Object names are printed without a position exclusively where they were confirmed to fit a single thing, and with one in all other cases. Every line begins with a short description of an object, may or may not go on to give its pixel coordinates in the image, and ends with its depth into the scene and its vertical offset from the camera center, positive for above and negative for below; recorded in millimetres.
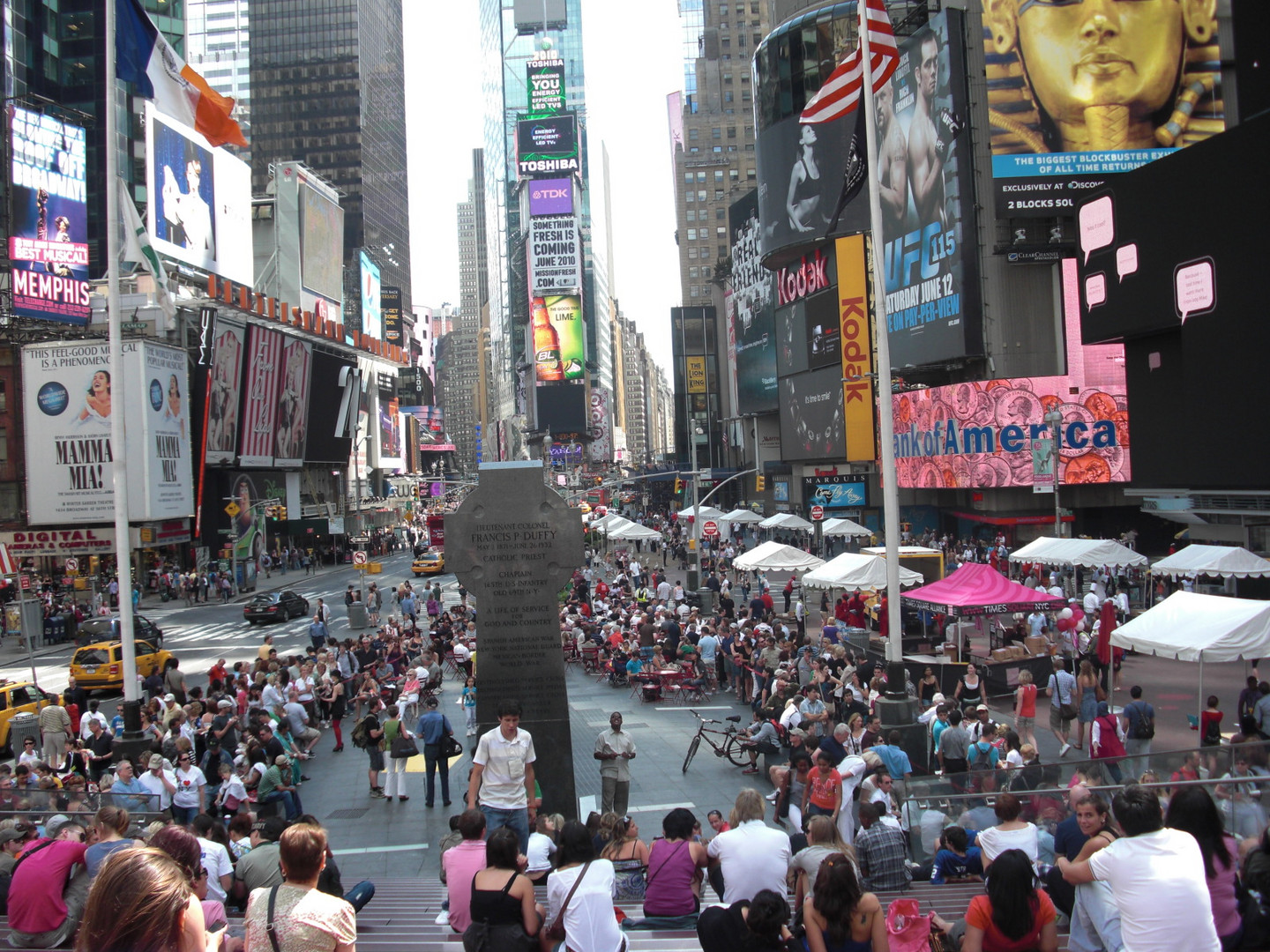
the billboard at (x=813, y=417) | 59562 +3447
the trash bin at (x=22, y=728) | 16797 -4015
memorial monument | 11812 -1149
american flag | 12531 +5201
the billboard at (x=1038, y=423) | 41062 +1699
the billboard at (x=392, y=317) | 125000 +21664
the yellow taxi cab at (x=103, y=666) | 22641 -3979
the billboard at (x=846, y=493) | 57281 -1448
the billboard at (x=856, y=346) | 56719 +7226
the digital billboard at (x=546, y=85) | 159500 +65111
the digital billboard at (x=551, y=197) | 152250 +44310
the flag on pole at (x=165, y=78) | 13750 +6333
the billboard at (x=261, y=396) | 55094 +5506
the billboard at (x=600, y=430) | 164875 +8192
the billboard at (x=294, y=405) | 59938 +5348
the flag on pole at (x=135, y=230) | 17953 +5217
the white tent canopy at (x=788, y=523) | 40156 -2160
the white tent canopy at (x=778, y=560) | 26781 -2469
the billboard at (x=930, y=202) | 44406 +12789
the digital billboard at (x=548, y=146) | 153750 +52974
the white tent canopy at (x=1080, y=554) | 22078 -2199
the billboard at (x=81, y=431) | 42844 +2922
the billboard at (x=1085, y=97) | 40656 +15205
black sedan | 36094 -4444
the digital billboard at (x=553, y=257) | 153000 +35043
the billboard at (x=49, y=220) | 43625 +13142
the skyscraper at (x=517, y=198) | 175000 +54192
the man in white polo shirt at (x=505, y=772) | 8820 -2644
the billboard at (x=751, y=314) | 77438 +13000
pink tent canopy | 18312 -2518
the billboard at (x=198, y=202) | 50594 +16347
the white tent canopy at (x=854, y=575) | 21812 -2445
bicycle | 14453 -4145
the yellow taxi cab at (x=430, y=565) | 50122 -4156
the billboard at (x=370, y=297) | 95000 +18859
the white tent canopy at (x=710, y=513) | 49178 -2007
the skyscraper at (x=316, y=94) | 127062 +51468
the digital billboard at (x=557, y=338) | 153875 +22309
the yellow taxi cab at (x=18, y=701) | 18156 -3845
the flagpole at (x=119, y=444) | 12289 +666
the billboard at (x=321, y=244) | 76500 +19917
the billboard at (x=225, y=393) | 51281 +5304
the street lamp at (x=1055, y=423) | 26484 +1039
